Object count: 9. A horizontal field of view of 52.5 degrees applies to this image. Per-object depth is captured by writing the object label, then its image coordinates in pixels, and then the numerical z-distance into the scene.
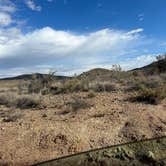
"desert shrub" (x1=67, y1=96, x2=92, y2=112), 6.75
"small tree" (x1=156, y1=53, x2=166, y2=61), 14.25
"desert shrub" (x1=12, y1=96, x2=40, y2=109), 7.61
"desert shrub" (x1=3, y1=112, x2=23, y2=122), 6.33
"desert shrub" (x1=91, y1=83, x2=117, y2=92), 8.82
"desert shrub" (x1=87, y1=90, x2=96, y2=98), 7.85
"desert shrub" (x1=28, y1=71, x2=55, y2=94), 10.03
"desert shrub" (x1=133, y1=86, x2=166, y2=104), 7.04
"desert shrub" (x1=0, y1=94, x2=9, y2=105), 8.30
